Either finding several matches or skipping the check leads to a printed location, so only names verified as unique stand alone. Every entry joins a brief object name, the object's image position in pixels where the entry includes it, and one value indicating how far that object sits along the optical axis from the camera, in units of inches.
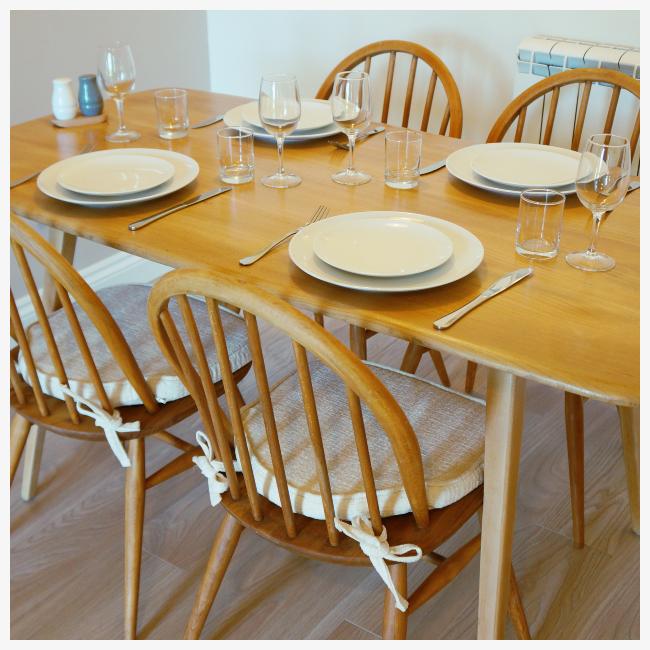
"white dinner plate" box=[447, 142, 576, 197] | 61.5
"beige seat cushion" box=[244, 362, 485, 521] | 49.4
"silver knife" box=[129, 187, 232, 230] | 58.3
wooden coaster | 78.7
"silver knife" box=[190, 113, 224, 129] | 78.2
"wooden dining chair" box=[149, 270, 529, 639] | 41.0
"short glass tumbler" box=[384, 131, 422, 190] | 64.2
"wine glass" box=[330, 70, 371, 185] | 61.4
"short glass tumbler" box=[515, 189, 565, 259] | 52.8
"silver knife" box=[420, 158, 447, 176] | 66.9
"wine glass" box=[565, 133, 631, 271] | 48.9
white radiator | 88.0
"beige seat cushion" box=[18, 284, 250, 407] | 59.4
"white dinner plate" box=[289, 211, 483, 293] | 48.6
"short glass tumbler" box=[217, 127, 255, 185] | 65.4
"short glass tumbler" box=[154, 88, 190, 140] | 75.5
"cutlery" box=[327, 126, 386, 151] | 73.1
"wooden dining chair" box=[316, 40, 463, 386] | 82.2
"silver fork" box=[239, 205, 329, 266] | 52.4
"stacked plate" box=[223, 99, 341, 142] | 74.1
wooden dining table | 43.4
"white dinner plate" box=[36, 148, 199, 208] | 61.2
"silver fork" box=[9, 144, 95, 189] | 65.4
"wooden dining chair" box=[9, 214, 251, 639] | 52.0
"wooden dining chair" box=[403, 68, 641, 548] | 68.4
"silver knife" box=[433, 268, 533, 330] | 45.2
